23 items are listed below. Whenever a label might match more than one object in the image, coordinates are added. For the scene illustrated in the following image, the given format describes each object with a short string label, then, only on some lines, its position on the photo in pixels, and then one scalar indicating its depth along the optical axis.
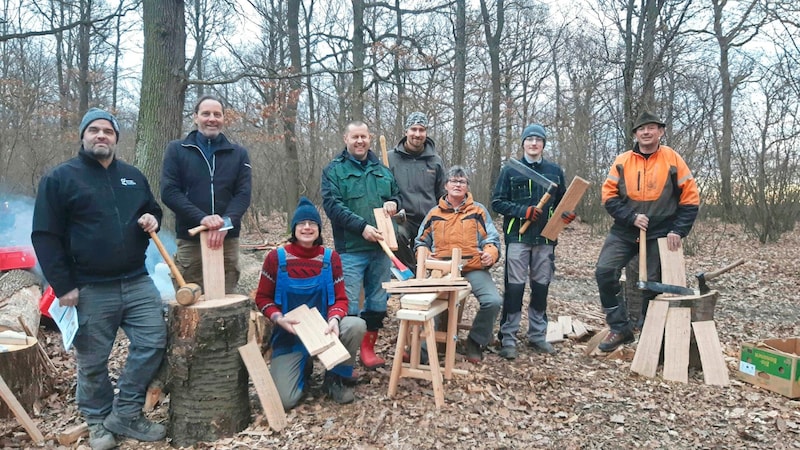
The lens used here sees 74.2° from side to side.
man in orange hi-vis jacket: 4.53
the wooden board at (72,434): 3.38
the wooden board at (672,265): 4.50
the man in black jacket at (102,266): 3.20
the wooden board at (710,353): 4.16
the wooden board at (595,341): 4.96
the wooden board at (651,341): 4.34
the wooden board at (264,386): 3.44
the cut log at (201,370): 3.30
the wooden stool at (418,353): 3.62
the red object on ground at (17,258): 6.40
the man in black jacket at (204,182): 3.87
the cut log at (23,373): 3.79
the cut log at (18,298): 4.92
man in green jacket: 4.32
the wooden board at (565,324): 5.54
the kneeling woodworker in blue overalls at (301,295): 3.72
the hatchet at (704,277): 4.53
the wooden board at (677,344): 4.24
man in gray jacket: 4.93
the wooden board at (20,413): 3.30
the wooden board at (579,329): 5.43
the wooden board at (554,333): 5.31
